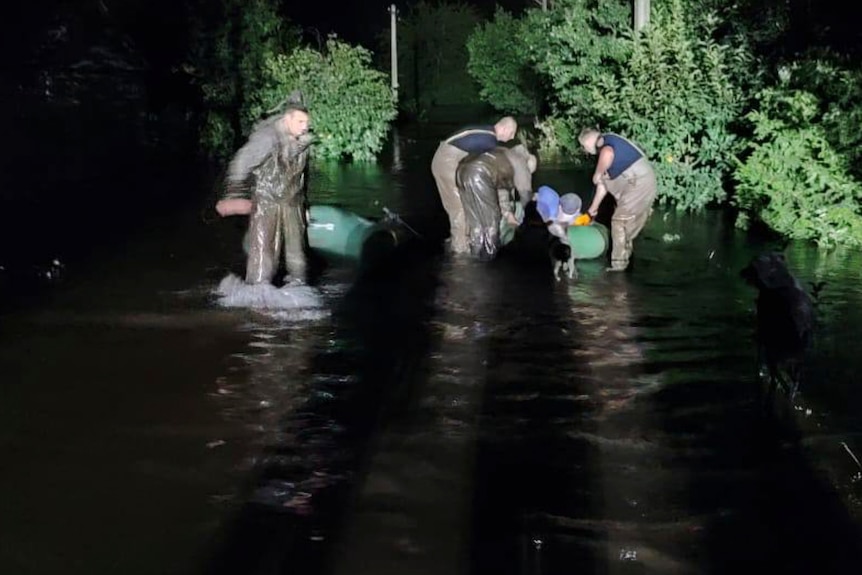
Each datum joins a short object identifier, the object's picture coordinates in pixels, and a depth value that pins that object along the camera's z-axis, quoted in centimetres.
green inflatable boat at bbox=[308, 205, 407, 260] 1223
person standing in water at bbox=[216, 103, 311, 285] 999
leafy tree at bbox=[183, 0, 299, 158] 2556
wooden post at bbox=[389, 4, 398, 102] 3653
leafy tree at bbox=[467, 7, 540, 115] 3762
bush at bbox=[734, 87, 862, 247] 1273
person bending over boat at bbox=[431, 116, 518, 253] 1265
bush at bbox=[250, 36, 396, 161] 2377
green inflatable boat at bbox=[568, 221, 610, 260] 1201
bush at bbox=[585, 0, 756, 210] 1500
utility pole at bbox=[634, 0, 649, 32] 1655
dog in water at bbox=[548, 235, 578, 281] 1129
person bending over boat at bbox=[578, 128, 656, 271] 1170
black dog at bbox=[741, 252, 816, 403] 712
